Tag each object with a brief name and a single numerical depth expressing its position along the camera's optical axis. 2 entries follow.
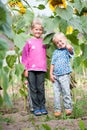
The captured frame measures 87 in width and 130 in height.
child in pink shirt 4.16
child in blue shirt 4.14
